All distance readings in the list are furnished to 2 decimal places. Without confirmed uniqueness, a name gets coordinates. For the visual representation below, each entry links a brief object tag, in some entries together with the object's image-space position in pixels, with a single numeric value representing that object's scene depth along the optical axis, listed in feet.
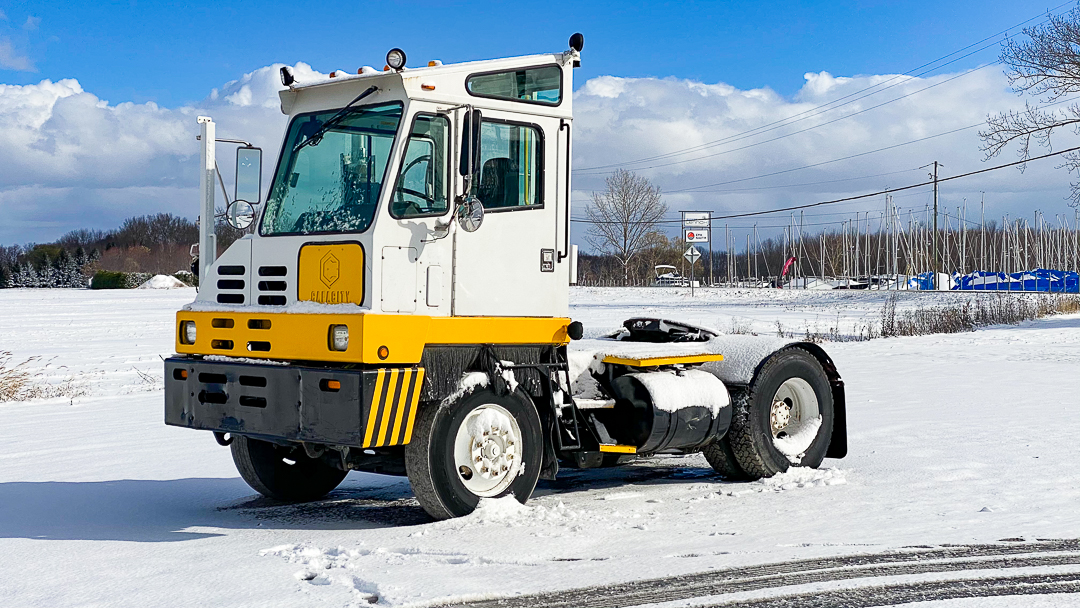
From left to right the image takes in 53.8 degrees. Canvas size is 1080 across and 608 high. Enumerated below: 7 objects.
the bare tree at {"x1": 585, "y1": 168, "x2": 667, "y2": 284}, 207.10
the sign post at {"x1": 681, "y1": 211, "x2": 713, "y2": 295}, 210.18
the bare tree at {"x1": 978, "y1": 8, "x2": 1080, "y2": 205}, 106.42
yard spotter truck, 20.79
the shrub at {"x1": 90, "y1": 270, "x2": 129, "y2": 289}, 215.31
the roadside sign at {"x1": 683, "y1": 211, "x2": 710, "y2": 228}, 218.59
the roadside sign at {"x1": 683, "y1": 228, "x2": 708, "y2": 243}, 210.38
